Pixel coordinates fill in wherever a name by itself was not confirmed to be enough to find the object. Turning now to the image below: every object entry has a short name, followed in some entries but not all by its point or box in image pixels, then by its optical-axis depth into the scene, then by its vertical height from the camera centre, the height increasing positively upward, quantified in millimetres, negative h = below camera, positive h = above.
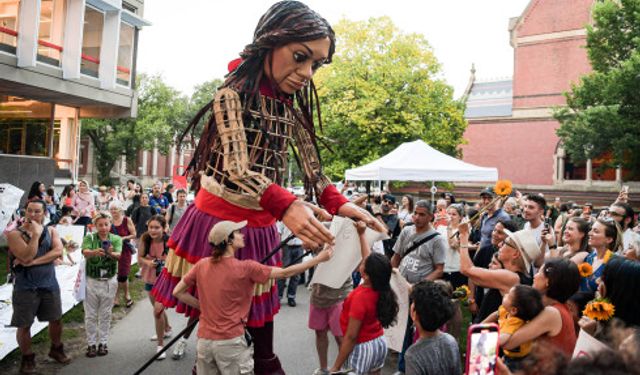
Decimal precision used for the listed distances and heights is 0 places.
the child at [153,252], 6273 -872
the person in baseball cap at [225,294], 2828 -639
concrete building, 13781 +3212
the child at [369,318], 3873 -941
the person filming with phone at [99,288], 5590 -1200
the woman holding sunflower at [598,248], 4391 -384
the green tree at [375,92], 23609 +4946
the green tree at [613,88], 19219 +4778
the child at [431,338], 2889 -832
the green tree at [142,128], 33625 +3766
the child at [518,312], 2988 -648
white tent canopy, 10781 +665
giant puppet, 2575 +200
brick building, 31078 +6358
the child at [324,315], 5074 -1232
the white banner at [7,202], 8023 -397
